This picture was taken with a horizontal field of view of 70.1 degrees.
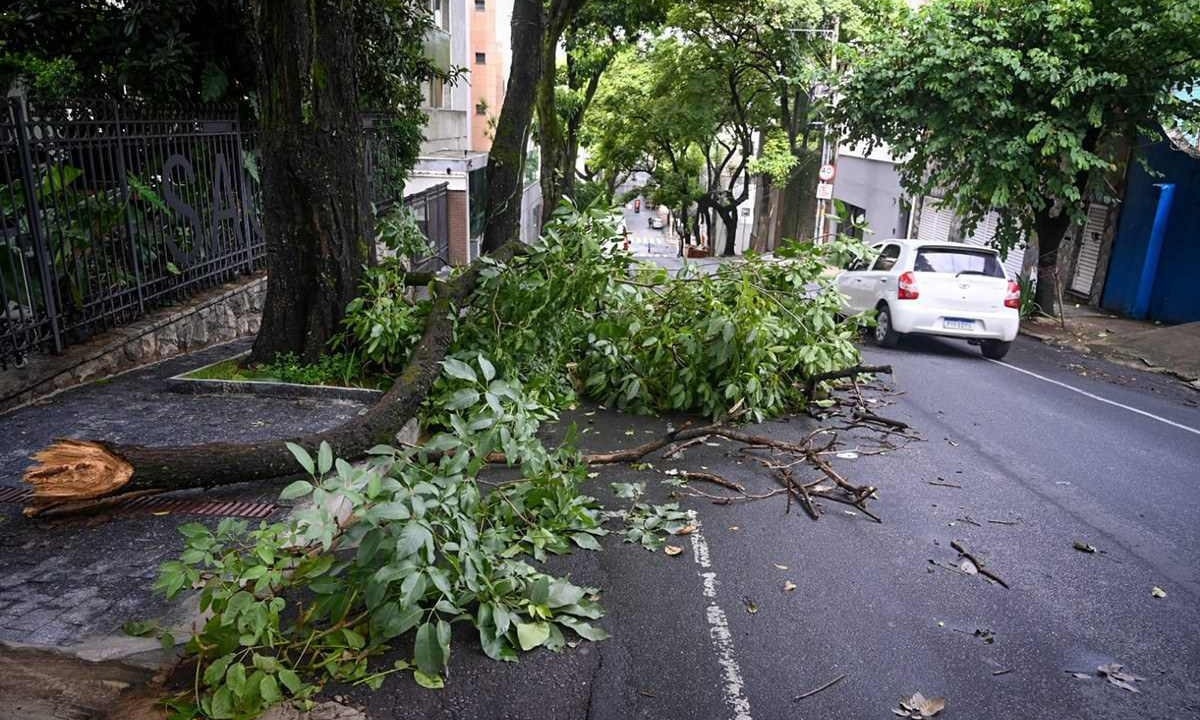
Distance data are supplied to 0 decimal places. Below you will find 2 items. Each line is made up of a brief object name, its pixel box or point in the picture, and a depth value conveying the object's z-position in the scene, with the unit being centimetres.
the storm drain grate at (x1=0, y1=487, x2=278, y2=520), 488
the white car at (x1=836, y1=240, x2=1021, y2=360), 1242
